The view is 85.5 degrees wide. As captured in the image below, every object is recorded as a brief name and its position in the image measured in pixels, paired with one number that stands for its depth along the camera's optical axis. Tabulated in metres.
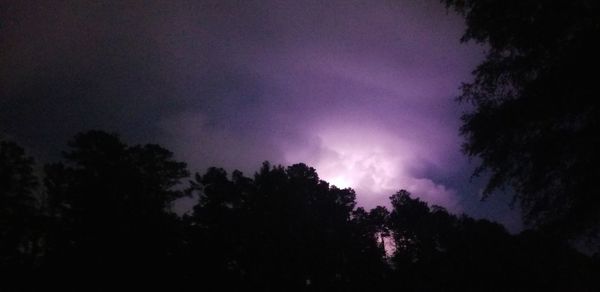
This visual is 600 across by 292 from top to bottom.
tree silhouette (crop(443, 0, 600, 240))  7.13
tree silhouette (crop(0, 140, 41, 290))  24.83
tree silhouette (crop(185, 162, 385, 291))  29.83
